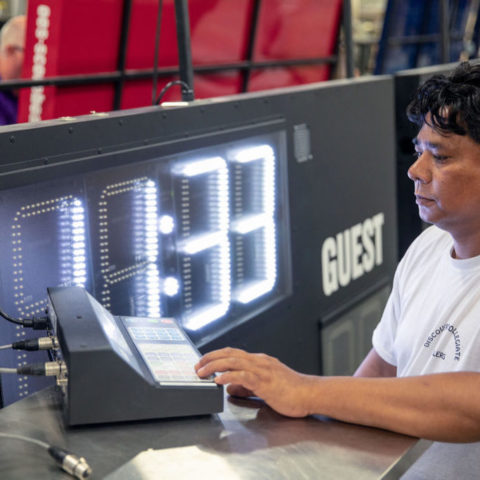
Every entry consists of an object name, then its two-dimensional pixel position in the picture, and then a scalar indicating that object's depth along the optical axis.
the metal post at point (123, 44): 4.32
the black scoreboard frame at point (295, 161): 2.27
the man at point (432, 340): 1.59
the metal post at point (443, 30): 6.18
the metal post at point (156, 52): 3.25
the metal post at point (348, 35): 4.46
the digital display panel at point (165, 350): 1.58
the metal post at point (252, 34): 5.54
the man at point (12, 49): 4.96
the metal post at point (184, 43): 3.06
